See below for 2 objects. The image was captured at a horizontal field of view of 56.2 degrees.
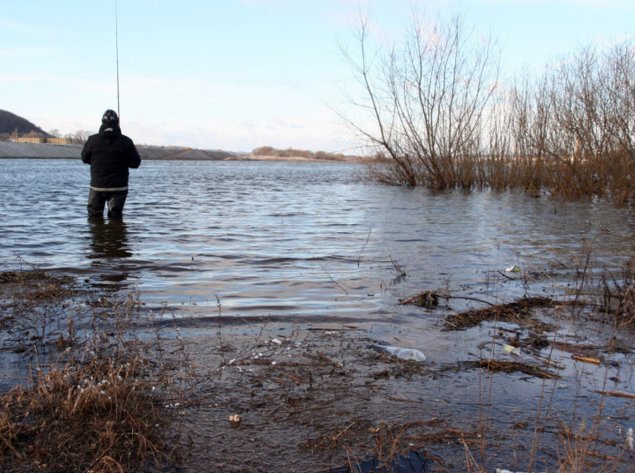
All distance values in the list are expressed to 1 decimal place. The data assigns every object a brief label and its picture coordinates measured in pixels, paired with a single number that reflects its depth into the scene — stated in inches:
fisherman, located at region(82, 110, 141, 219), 430.9
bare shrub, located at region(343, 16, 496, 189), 1075.3
